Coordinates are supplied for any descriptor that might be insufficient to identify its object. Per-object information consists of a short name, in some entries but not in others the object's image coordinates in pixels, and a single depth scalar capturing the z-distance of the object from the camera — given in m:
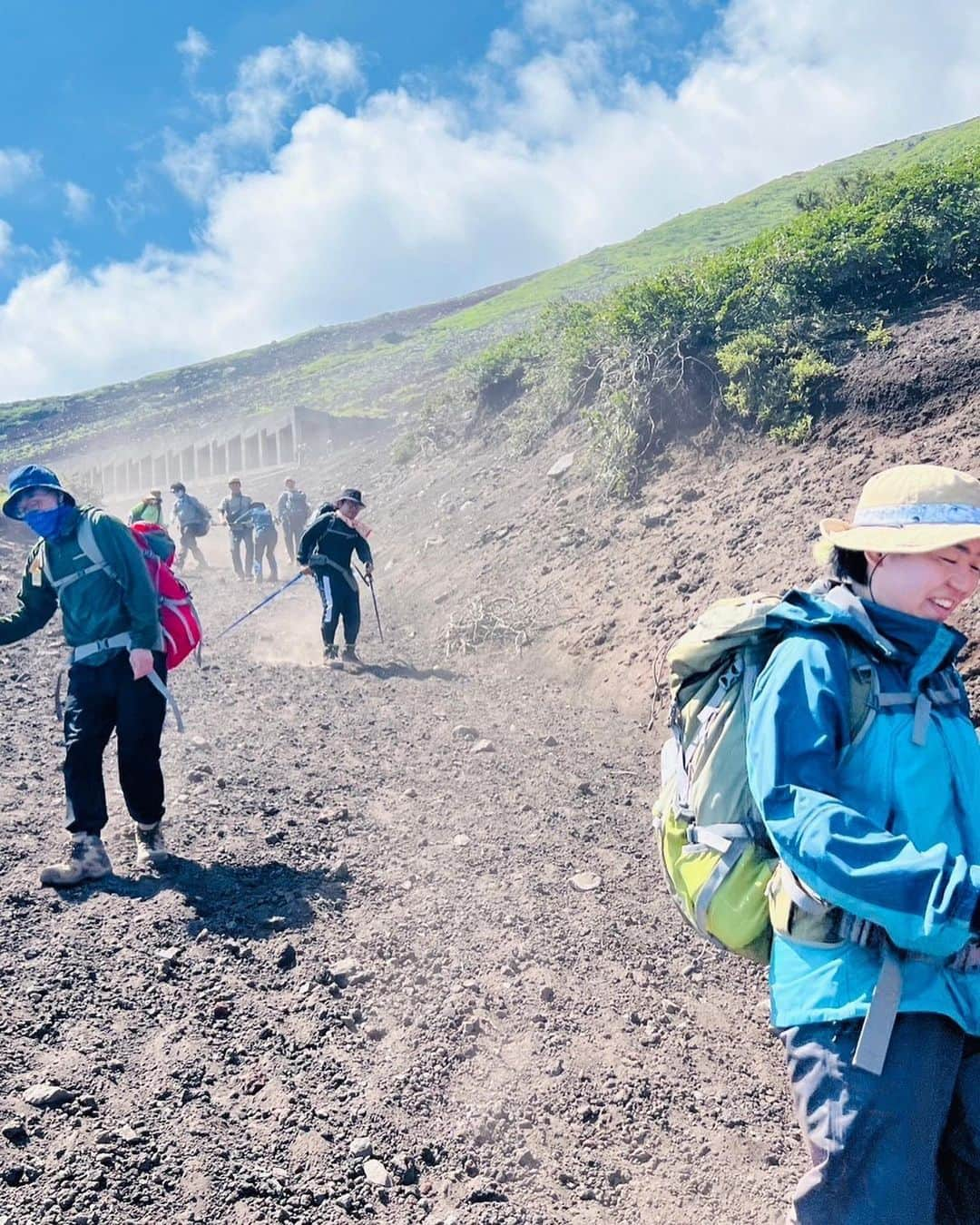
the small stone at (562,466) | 12.84
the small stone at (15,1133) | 2.68
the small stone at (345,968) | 3.70
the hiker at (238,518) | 16.75
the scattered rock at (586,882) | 4.55
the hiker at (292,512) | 17.72
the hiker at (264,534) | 16.48
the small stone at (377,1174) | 2.63
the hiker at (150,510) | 11.04
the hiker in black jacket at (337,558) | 9.97
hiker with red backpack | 4.52
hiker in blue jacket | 1.62
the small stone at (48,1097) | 2.84
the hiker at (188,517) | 17.06
